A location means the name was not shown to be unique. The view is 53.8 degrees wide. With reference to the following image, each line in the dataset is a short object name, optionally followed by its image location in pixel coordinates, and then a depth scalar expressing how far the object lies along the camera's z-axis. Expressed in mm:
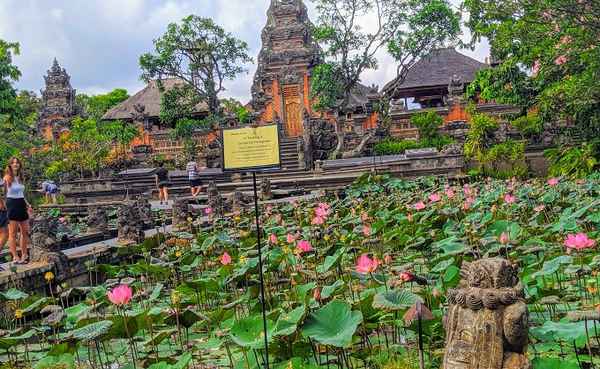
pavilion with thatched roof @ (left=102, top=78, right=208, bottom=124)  30984
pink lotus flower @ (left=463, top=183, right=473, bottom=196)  8488
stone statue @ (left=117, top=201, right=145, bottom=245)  9289
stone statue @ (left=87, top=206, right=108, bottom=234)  11797
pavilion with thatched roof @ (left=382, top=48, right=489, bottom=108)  28984
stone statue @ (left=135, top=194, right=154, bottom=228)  11938
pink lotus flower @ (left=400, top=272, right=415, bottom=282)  3199
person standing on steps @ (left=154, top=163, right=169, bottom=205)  22312
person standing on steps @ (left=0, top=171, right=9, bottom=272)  7982
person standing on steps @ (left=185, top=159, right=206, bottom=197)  16906
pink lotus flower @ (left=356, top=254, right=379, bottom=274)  3260
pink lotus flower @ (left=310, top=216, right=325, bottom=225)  5723
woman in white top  7469
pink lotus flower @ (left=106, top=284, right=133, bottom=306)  3273
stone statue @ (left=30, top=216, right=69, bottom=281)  7188
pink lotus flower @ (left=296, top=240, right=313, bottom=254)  4202
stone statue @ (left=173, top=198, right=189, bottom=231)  10648
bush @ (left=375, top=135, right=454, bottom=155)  23577
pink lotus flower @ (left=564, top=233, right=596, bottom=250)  3455
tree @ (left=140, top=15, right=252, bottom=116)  25812
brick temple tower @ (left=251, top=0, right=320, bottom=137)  29484
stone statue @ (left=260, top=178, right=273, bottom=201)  15581
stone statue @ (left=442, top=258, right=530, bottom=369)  2477
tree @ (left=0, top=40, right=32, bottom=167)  17344
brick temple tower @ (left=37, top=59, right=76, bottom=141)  33312
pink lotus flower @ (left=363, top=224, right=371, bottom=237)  5141
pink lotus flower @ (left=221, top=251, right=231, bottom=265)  4492
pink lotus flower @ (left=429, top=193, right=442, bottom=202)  6566
